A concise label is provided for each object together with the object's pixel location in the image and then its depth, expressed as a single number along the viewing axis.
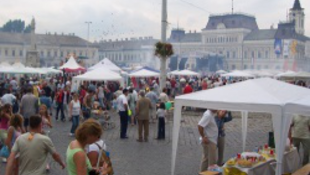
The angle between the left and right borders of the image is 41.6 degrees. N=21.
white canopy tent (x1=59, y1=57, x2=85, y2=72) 27.59
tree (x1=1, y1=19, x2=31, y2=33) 119.19
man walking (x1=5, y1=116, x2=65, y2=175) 4.37
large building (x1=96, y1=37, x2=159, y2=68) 92.24
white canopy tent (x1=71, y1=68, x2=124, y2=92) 17.52
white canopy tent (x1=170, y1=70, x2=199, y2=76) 32.64
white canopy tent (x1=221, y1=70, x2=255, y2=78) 32.12
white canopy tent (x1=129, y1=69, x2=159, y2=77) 23.77
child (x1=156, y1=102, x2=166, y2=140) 11.64
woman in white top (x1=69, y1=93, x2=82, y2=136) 11.55
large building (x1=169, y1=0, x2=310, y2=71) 86.88
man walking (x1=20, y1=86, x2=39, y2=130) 10.18
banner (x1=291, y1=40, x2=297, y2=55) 52.88
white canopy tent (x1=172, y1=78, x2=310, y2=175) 6.05
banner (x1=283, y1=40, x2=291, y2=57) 52.09
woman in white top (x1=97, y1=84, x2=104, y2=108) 17.95
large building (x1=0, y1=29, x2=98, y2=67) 90.94
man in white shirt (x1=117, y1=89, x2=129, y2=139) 11.69
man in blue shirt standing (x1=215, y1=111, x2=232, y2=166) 7.75
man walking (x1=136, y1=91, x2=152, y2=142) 11.23
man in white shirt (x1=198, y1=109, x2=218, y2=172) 7.24
